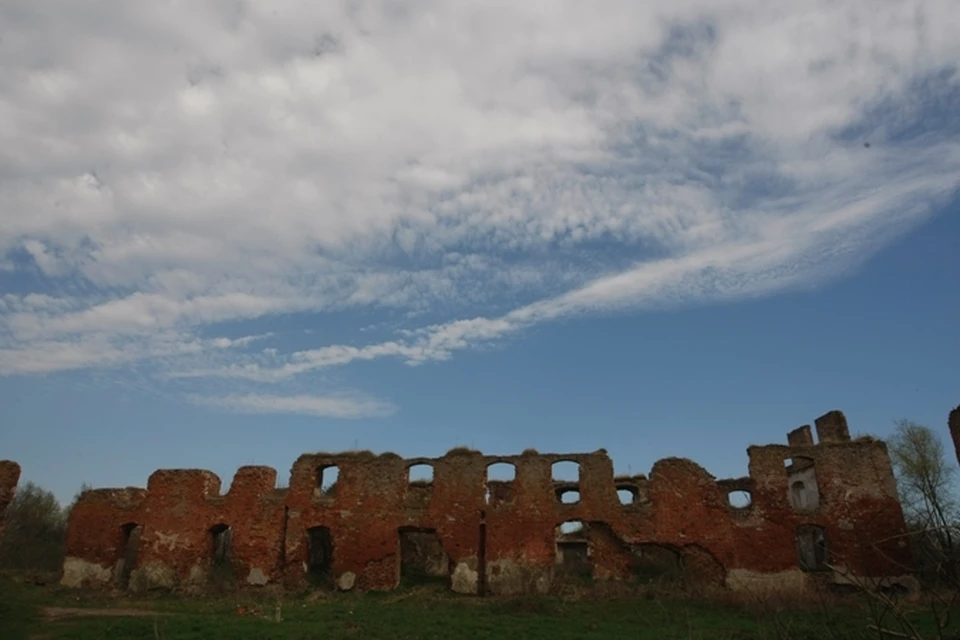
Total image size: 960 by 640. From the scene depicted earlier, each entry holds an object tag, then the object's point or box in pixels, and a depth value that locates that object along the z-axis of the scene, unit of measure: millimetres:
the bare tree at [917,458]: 29594
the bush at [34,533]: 34531
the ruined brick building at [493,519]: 23234
